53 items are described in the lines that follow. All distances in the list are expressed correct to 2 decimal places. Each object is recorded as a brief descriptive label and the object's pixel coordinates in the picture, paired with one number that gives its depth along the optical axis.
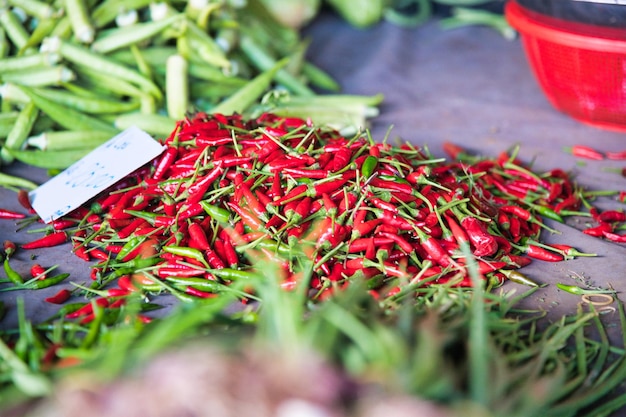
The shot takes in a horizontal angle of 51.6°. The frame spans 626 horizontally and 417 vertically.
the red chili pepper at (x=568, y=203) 2.59
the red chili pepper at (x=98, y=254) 2.26
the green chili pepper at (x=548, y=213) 2.55
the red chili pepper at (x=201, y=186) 2.25
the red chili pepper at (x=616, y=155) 3.10
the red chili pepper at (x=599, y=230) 2.46
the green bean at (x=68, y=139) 3.01
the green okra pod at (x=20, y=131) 3.02
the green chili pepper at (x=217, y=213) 2.19
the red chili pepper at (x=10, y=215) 2.59
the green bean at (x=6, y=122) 3.11
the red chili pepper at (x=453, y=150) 3.08
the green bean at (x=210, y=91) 3.45
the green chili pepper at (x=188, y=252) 2.06
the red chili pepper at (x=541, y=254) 2.28
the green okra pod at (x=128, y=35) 3.34
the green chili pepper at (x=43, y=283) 2.13
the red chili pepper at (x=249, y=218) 2.13
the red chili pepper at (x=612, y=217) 2.56
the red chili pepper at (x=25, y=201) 2.59
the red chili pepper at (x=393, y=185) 2.18
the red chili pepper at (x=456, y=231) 2.09
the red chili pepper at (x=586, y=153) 3.12
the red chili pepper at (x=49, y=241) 2.36
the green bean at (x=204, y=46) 3.40
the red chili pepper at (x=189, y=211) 2.22
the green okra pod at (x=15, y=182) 2.84
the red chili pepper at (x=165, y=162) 2.44
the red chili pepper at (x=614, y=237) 2.43
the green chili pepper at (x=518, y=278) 2.12
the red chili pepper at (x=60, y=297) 2.03
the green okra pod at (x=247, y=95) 3.31
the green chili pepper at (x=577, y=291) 2.09
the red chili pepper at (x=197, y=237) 2.13
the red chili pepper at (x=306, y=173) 2.20
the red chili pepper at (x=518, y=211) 2.44
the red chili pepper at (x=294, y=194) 2.14
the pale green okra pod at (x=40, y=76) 3.18
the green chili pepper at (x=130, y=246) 2.17
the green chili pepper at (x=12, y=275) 2.14
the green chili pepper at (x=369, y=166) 2.17
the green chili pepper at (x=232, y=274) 2.02
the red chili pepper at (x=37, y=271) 2.17
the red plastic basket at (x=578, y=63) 2.95
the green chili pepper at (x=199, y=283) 2.01
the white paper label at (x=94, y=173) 2.40
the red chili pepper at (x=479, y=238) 2.09
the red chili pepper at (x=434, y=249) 2.05
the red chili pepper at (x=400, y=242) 2.06
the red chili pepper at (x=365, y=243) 2.07
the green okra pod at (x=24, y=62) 3.21
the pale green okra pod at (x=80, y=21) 3.27
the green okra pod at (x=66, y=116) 3.04
